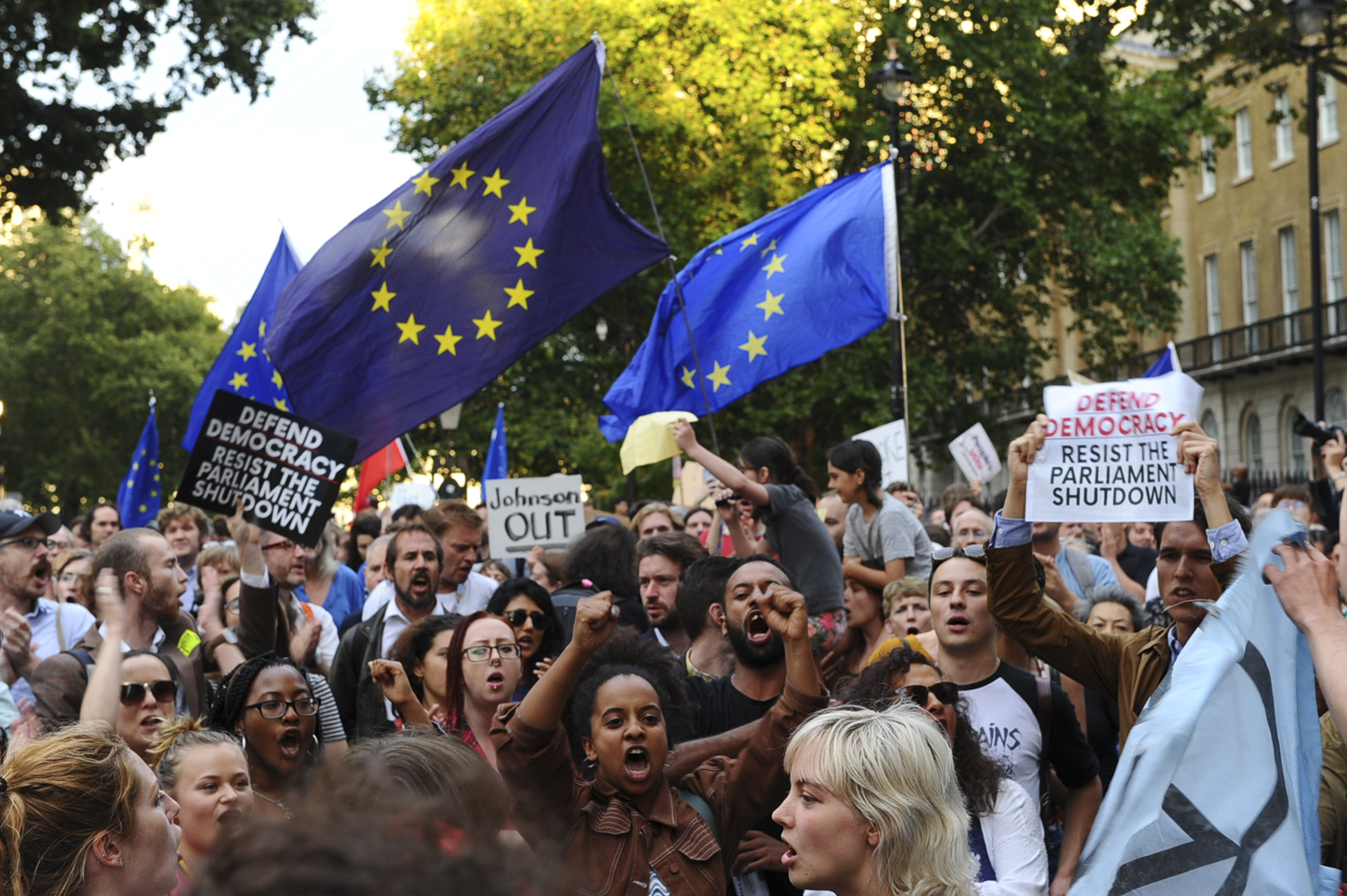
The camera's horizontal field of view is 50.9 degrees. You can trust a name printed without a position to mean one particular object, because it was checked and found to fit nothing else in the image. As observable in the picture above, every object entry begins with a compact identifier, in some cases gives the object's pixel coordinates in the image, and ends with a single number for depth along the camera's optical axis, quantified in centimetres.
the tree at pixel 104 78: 1540
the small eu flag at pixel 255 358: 1148
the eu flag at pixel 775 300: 954
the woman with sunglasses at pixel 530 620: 579
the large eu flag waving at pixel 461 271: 766
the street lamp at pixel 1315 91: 1438
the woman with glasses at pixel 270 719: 466
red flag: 1597
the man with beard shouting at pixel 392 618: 621
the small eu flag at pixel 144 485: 1554
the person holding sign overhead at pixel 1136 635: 425
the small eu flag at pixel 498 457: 1453
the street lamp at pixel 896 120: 1263
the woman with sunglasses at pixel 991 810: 390
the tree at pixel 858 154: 2803
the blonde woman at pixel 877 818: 318
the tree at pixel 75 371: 4775
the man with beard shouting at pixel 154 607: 579
